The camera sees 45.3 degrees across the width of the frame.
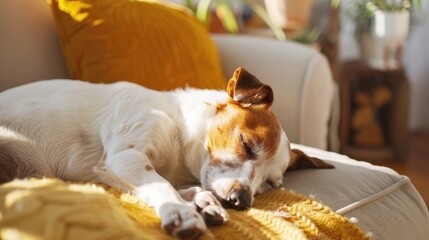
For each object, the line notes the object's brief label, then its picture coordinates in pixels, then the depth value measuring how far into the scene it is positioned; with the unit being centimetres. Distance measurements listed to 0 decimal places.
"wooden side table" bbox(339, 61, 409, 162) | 353
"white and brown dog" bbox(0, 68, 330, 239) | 133
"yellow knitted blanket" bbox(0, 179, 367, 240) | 85
